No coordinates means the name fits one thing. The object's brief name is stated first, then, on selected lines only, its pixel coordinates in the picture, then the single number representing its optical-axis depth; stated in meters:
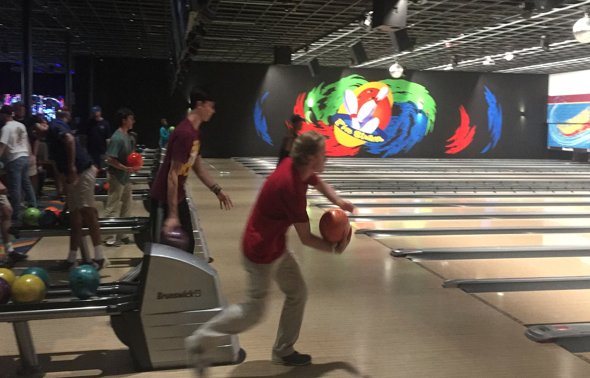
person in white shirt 5.49
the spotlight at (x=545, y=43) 12.81
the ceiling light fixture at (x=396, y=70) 13.36
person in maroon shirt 3.27
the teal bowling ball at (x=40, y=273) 2.94
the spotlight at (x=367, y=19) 10.34
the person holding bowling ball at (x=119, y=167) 5.14
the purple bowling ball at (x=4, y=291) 2.64
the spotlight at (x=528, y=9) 8.62
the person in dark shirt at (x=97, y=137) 7.94
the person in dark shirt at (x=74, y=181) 4.30
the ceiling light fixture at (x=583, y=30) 7.21
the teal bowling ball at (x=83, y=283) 2.84
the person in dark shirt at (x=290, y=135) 5.17
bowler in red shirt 2.46
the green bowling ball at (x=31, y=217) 4.57
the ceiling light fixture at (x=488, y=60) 15.64
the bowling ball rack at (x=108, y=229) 4.54
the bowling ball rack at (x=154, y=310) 2.58
